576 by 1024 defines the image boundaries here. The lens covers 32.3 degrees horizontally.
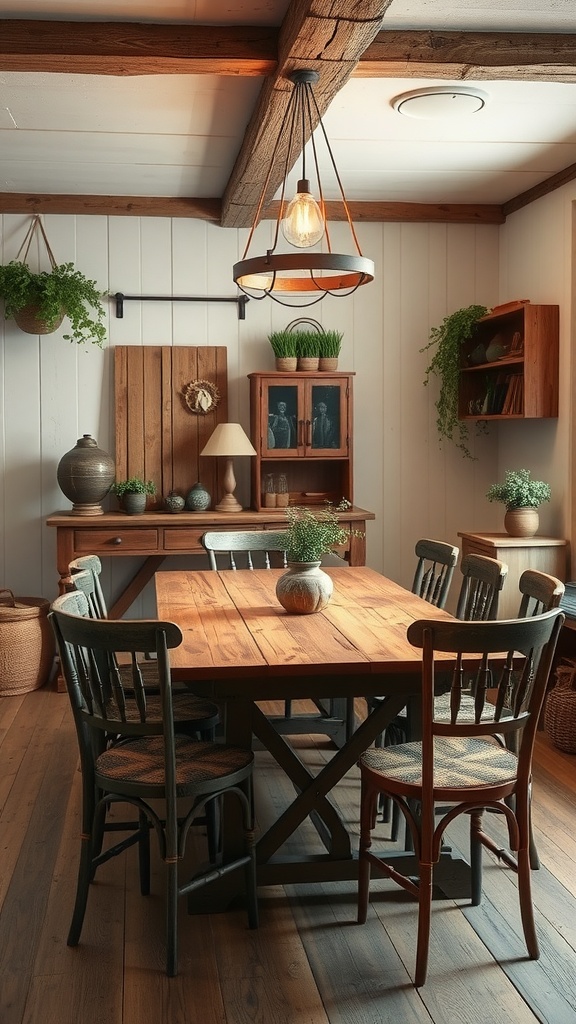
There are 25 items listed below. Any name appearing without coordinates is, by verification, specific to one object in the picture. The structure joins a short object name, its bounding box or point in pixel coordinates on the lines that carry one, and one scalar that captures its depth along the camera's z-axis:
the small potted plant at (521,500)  5.12
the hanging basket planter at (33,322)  5.47
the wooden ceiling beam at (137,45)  3.28
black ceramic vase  5.41
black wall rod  5.81
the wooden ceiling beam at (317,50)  2.79
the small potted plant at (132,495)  5.53
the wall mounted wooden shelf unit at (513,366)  5.22
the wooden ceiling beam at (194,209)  5.66
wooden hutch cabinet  5.67
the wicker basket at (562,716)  4.23
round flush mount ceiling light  3.92
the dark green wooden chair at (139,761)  2.42
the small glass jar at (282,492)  5.76
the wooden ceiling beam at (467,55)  3.38
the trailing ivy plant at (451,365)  5.74
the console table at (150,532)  5.30
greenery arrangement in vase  3.28
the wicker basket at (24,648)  5.21
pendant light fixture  2.94
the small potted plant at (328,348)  5.79
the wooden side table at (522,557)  5.05
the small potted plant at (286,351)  5.75
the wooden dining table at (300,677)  2.59
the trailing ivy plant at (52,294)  5.38
